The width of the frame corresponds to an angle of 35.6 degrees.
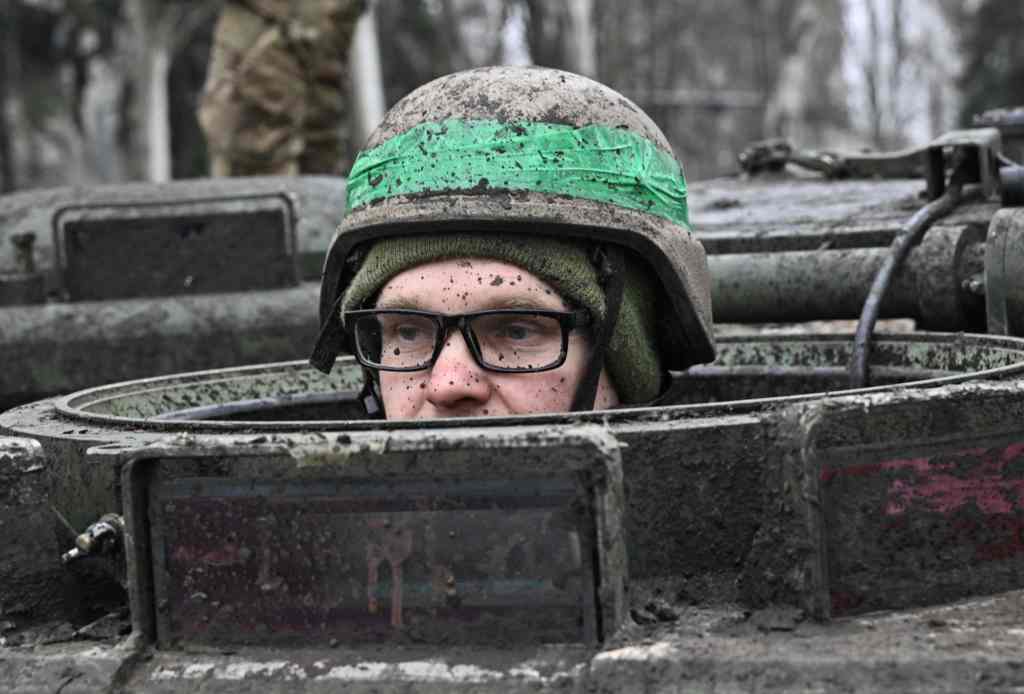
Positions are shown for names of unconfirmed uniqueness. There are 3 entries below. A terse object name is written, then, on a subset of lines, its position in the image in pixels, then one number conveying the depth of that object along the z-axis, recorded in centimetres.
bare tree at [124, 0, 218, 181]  2428
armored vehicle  171
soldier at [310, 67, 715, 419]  244
